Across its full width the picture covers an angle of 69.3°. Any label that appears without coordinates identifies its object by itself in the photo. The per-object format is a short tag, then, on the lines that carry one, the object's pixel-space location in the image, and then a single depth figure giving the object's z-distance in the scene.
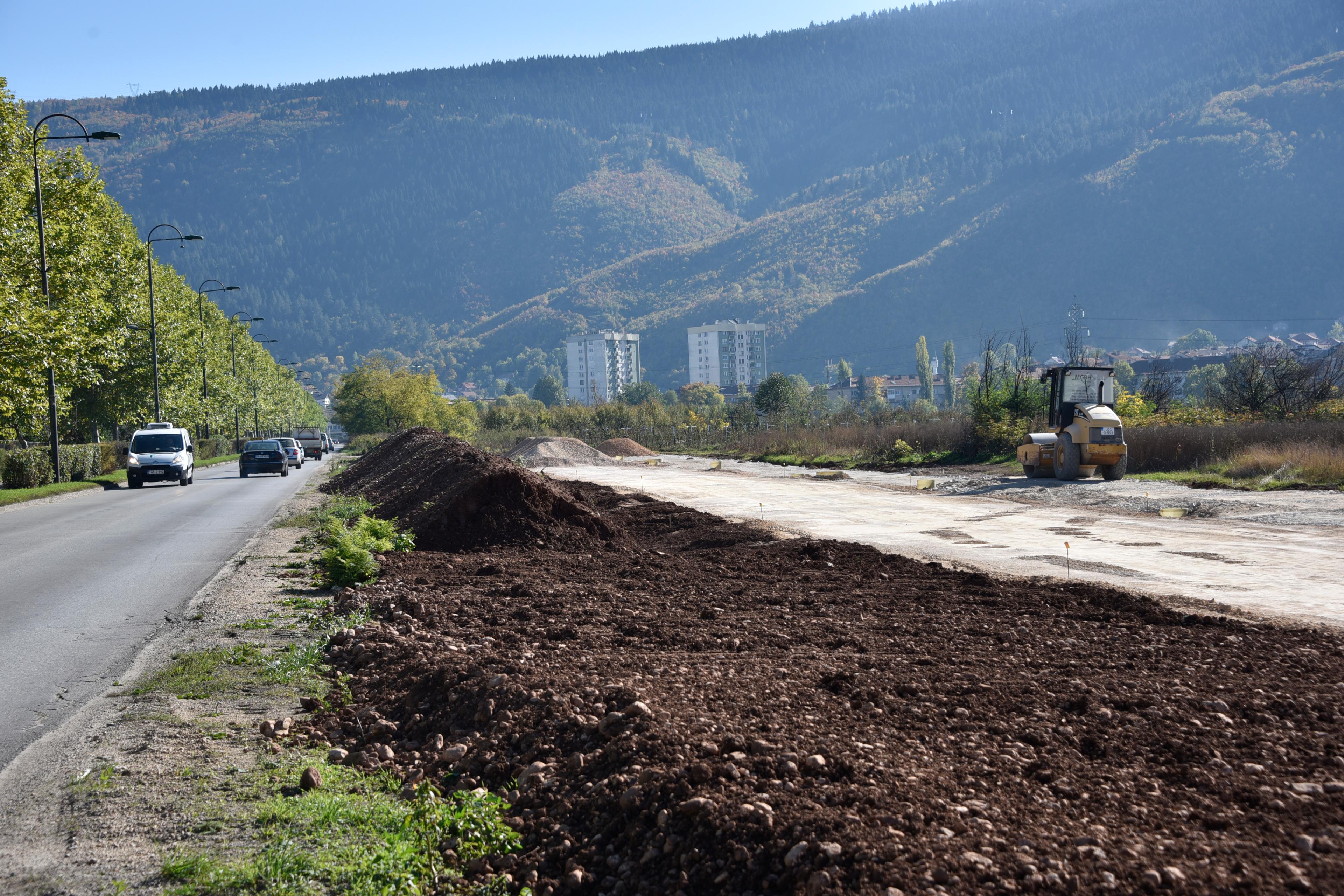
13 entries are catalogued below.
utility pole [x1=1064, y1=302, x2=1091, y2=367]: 39.41
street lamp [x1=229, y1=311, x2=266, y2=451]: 71.69
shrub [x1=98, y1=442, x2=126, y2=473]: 40.56
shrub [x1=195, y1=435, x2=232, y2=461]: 61.56
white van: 35.00
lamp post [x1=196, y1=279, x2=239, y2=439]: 58.53
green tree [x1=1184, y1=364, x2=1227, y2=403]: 76.12
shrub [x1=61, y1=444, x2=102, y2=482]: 34.97
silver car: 54.28
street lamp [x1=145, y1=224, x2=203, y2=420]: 42.19
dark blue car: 42.28
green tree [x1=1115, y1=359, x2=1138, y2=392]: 114.06
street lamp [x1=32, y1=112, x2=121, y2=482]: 29.86
